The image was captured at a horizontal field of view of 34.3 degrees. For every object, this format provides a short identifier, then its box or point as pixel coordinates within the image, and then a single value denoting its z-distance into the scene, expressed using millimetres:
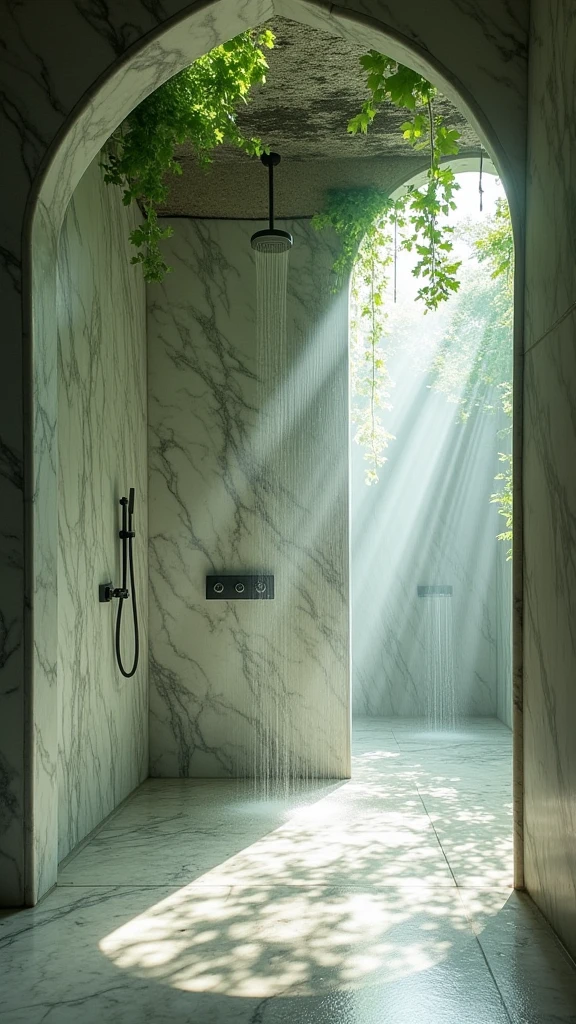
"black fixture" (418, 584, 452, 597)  6520
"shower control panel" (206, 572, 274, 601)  4574
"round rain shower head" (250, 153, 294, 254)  4180
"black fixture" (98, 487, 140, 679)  3793
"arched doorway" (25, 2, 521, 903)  2814
